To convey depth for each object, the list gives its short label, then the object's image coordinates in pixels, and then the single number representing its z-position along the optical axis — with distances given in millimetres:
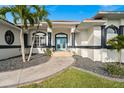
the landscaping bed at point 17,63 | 5575
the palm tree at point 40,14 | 6474
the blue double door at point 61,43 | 10800
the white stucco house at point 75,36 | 7440
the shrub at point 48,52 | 8651
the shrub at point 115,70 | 5048
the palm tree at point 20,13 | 6105
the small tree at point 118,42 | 5851
